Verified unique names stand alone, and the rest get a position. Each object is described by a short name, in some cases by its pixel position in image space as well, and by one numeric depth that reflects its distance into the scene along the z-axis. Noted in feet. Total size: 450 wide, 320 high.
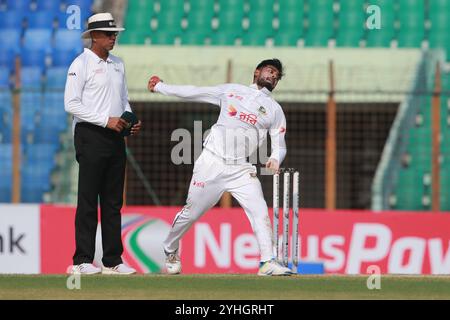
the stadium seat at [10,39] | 57.52
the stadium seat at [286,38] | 56.18
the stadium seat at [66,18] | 58.13
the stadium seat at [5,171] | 48.80
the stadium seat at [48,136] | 52.31
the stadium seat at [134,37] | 57.06
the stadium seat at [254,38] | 56.39
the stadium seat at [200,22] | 57.31
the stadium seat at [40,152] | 52.08
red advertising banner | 44.45
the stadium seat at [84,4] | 59.00
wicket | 31.53
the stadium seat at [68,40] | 56.59
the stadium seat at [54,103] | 50.81
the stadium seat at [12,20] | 58.54
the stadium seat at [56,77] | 54.29
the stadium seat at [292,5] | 57.36
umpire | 30.40
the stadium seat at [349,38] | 56.03
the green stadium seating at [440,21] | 56.39
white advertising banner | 44.65
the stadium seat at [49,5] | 59.26
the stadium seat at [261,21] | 56.95
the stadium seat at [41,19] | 58.59
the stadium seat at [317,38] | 56.03
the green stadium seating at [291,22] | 56.80
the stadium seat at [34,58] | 56.59
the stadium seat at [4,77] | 55.88
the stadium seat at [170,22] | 57.41
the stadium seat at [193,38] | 56.80
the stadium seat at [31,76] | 55.42
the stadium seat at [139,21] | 57.62
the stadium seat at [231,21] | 57.16
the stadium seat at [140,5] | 58.39
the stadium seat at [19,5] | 59.47
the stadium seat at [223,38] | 56.49
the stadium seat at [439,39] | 55.52
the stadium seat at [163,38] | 56.90
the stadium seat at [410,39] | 55.83
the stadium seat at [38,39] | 57.31
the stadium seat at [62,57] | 56.08
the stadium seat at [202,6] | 57.88
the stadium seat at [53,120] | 51.31
